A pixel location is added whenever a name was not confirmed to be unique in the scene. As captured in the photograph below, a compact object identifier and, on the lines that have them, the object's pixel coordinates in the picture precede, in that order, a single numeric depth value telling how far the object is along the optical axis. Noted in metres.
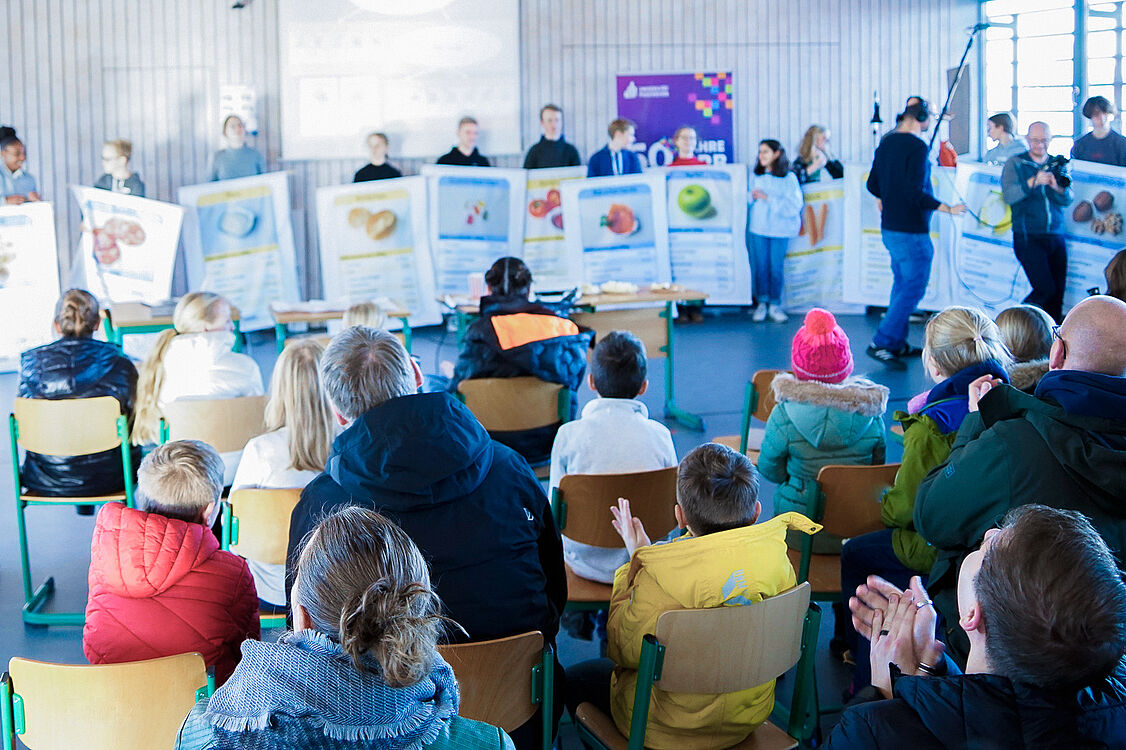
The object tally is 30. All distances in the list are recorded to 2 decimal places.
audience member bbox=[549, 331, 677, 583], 3.31
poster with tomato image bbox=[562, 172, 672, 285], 8.86
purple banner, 9.95
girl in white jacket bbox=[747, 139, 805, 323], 9.18
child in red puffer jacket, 2.37
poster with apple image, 9.34
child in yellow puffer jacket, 2.25
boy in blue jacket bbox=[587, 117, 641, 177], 8.92
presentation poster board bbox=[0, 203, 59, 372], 7.74
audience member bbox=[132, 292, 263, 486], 4.18
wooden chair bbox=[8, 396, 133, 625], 3.99
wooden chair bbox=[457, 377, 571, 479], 4.16
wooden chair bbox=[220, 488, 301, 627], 2.97
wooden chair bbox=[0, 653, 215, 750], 1.96
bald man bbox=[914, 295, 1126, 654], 2.15
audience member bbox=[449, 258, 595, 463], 4.30
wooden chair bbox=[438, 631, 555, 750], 2.02
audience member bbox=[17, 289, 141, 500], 4.10
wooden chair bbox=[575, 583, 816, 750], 2.13
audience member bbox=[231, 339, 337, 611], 3.16
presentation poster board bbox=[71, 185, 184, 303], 8.17
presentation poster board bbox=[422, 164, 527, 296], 8.99
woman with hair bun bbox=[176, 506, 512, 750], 1.25
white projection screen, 9.31
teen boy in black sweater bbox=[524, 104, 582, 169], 9.16
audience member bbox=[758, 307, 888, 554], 3.35
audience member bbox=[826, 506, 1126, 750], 1.37
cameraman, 7.44
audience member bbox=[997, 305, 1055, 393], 3.42
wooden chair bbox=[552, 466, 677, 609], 2.98
